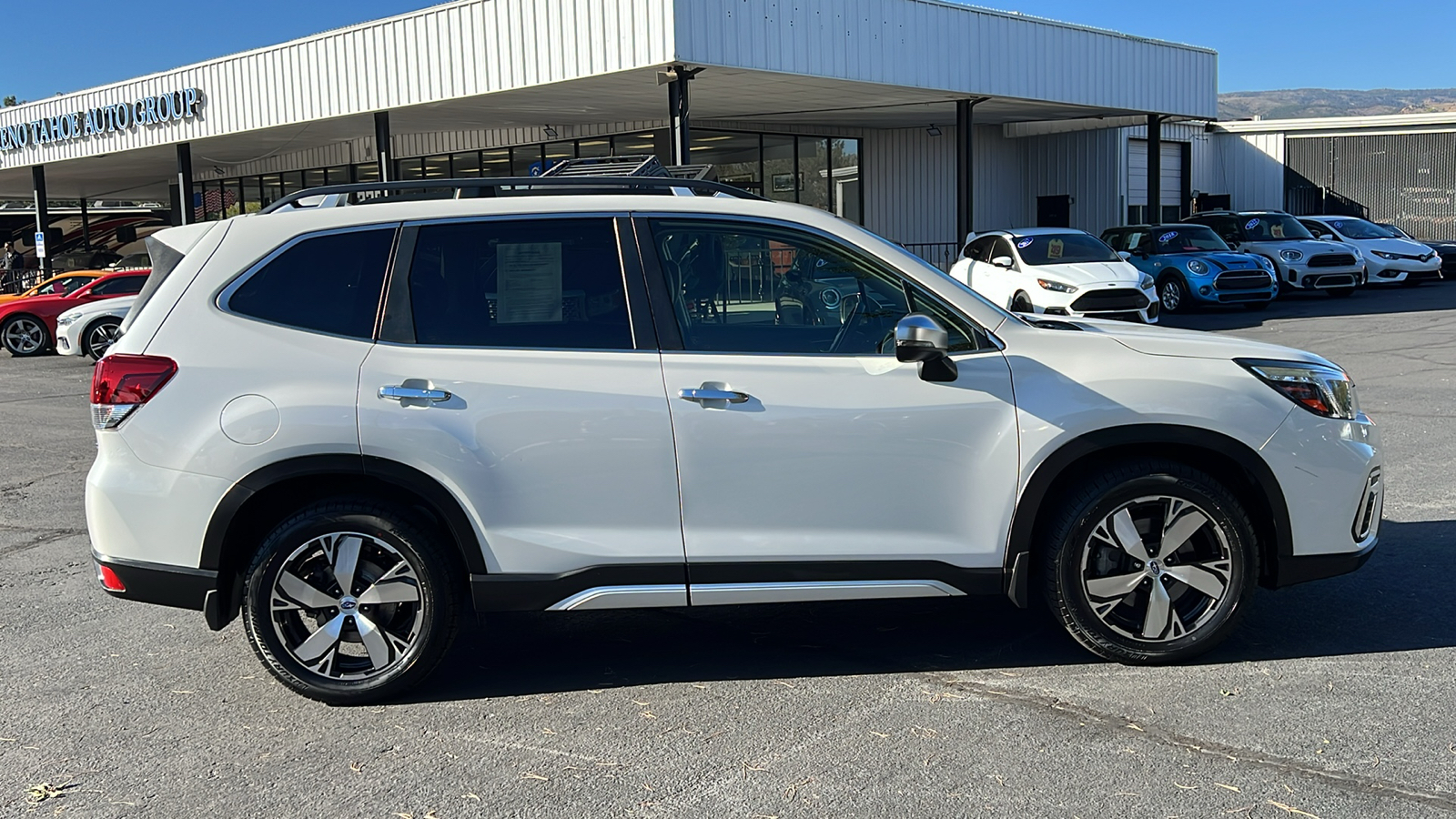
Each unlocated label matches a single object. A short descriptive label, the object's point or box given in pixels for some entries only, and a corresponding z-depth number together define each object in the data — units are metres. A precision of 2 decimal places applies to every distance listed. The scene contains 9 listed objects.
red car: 21.42
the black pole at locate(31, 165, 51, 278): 31.12
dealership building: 18.00
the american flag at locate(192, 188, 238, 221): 39.44
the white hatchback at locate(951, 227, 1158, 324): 17.55
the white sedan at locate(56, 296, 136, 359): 19.94
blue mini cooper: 21.73
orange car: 22.09
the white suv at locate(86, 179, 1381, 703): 4.29
